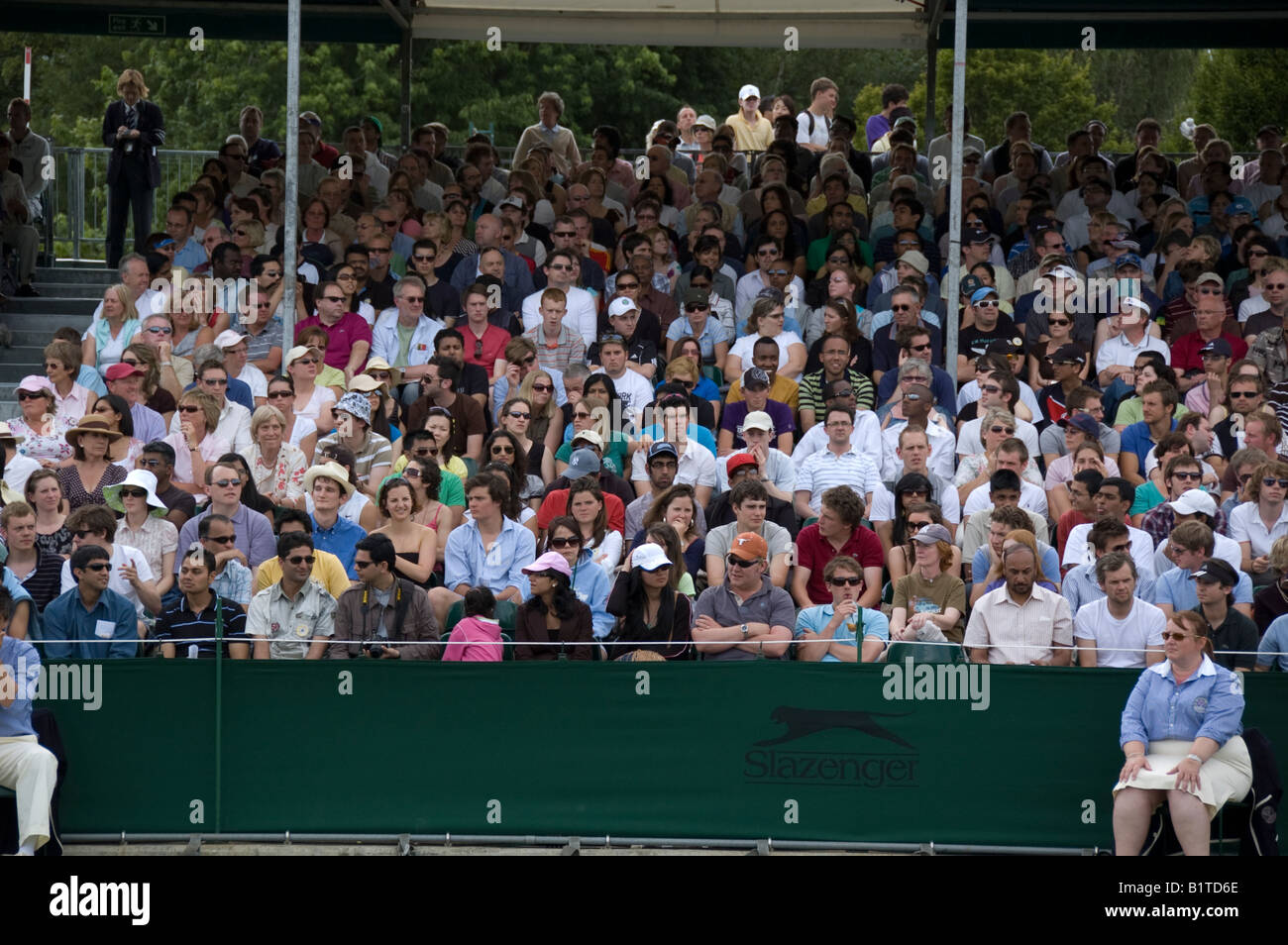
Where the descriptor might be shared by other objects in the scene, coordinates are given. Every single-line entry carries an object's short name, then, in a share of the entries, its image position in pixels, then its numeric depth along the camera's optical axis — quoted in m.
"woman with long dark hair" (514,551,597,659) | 11.04
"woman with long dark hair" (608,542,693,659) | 11.09
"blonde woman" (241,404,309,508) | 13.41
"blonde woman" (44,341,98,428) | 14.18
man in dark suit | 19.33
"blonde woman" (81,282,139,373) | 15.44
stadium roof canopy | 20.64
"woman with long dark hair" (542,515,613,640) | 11.56
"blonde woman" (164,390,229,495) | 13.72
